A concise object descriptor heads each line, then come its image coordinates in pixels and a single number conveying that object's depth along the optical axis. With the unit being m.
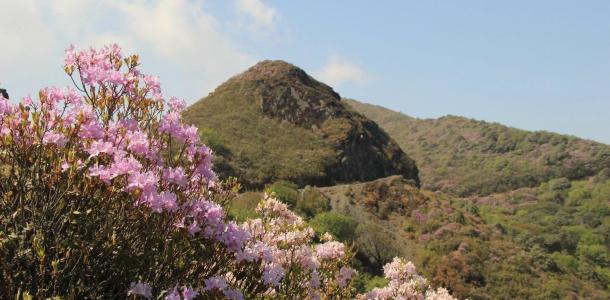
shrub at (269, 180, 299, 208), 28.61
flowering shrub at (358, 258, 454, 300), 6.70
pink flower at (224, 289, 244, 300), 3.85
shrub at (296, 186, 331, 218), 28.35
